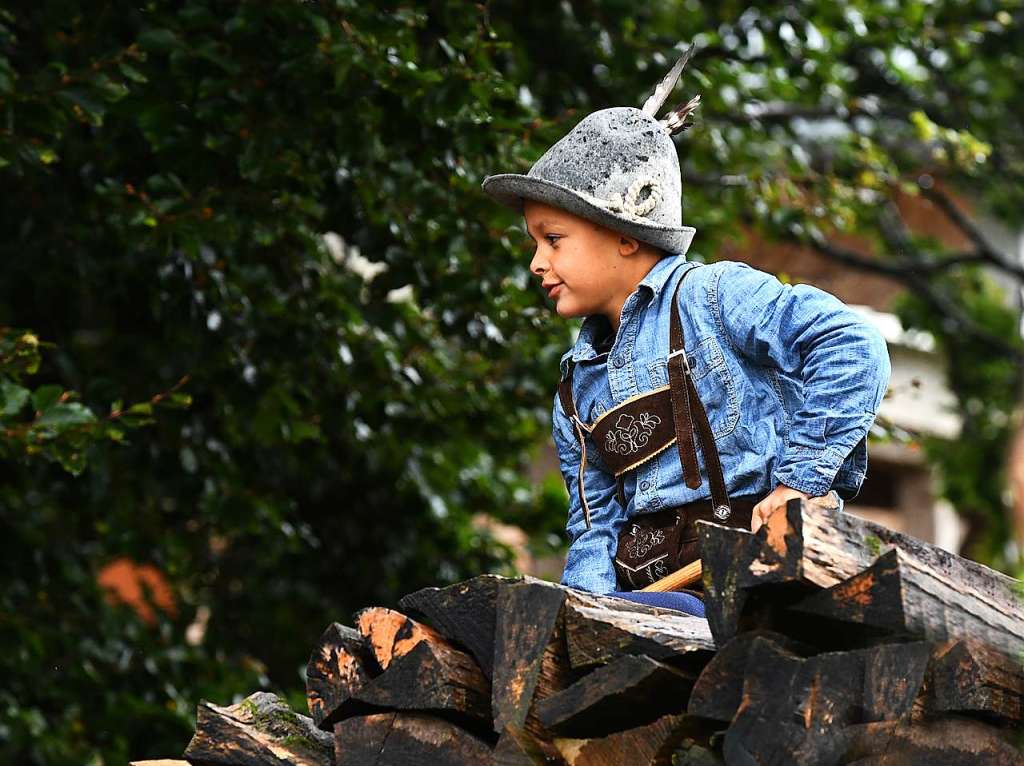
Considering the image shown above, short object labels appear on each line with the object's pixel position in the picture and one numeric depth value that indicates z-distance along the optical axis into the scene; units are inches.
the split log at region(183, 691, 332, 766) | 217.9
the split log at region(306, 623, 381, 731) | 213.3
